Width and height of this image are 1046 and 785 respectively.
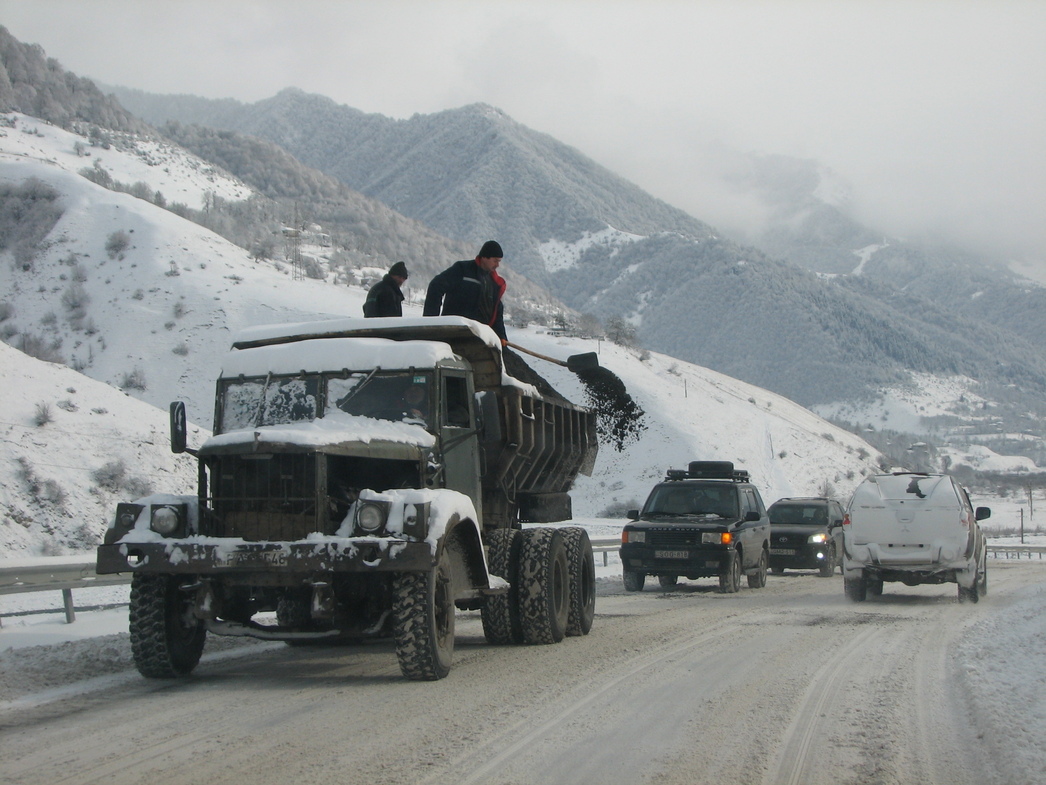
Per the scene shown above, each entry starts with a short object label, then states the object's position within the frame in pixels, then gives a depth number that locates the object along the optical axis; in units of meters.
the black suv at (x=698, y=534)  17.88
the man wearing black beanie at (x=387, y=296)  11.36
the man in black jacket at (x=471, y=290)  11.30
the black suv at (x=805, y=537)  23.97
